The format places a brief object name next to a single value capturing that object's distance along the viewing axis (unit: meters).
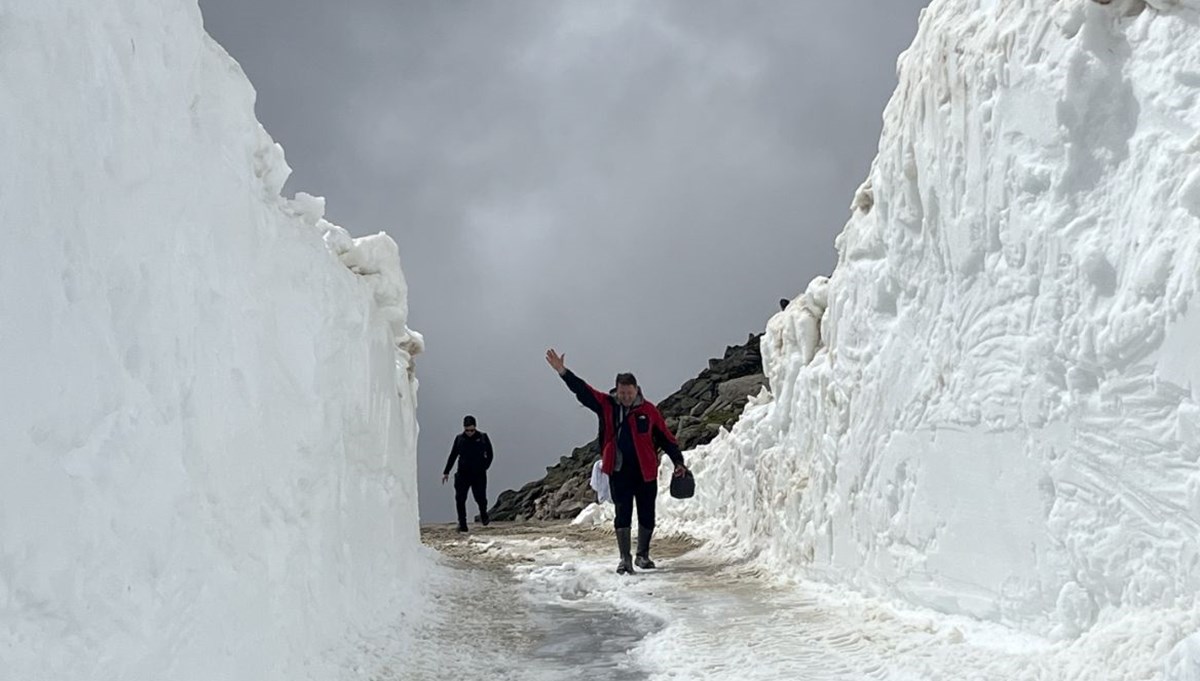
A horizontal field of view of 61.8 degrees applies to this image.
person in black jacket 15.97
